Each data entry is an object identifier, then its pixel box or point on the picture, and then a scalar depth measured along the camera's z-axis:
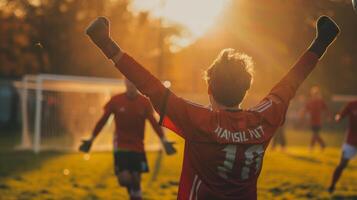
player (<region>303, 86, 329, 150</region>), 22.22
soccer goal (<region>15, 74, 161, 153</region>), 21.28
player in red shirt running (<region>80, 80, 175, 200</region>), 9.11
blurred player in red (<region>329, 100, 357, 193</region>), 11.89
